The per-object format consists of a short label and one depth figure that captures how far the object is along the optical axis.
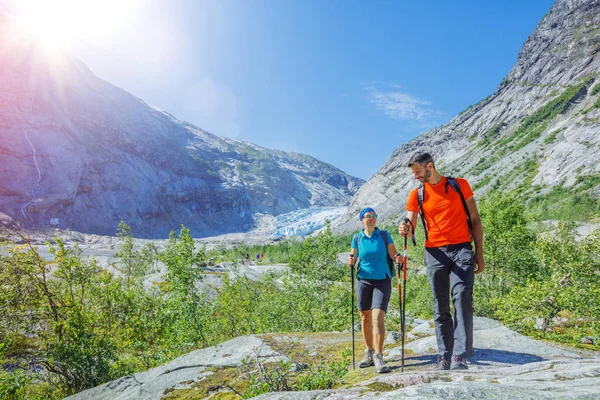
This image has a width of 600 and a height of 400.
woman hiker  6.63
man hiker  5.59
